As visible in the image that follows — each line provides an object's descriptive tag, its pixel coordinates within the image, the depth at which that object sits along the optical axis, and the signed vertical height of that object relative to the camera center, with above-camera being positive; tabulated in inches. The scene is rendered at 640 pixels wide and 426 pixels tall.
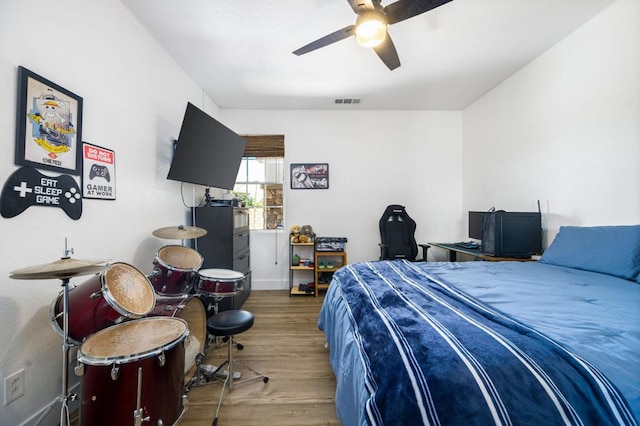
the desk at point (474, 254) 100.5 -16.4
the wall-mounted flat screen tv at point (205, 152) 88.8 +26.1
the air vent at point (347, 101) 140.0 +65.9
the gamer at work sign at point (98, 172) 64.5 +11.8
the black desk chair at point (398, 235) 134.8 -10.6
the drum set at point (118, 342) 38.5 -22.3
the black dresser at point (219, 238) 112.3 -10.3
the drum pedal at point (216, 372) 71.3 -46.3
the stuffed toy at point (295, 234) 144.7 -10.9
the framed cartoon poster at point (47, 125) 50.1 +19.8
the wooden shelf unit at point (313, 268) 142.6 -30.3
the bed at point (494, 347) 26.5 -17.5
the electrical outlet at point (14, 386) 47.7 -33.8
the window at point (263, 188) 157.6 +17.6
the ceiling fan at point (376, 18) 61.4 +52.3
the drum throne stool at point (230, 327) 63.4 -29.0
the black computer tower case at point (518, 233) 100.1 -6.7
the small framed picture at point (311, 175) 153.9 +25.2
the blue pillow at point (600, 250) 63.0 -9.4
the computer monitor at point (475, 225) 125.1 -4.5
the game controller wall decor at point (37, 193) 47.8 +4.7
